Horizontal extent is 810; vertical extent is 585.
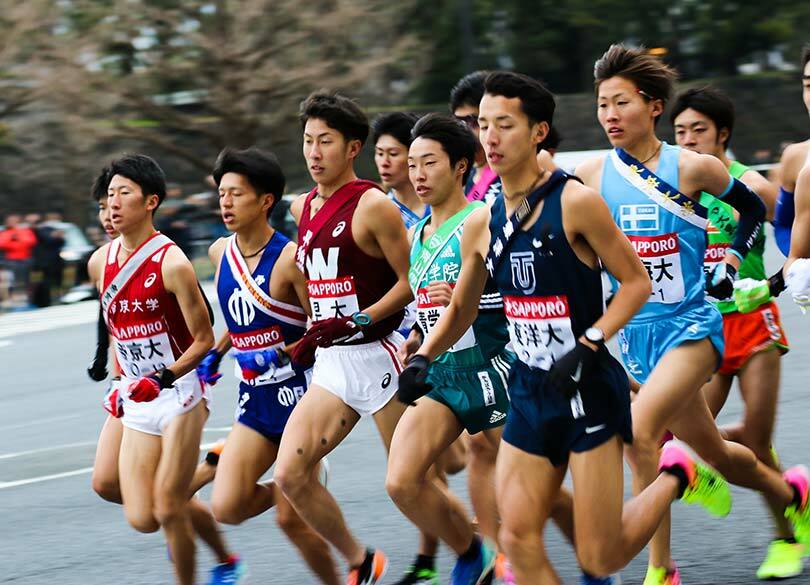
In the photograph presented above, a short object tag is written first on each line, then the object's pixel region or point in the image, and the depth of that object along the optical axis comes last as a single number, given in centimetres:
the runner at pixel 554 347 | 955
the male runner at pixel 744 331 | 1256
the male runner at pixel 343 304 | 1191
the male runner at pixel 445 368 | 1155
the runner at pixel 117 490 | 1275
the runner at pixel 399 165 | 1384
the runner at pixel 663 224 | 1185
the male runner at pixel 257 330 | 1228
